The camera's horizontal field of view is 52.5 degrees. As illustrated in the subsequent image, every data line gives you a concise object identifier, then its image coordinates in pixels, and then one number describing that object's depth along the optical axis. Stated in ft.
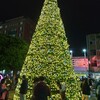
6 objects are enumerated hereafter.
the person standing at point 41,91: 11.36
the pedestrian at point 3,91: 19.64
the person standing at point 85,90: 18.51
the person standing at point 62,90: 14.48
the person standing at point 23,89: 14.75
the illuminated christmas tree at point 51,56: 15.61
